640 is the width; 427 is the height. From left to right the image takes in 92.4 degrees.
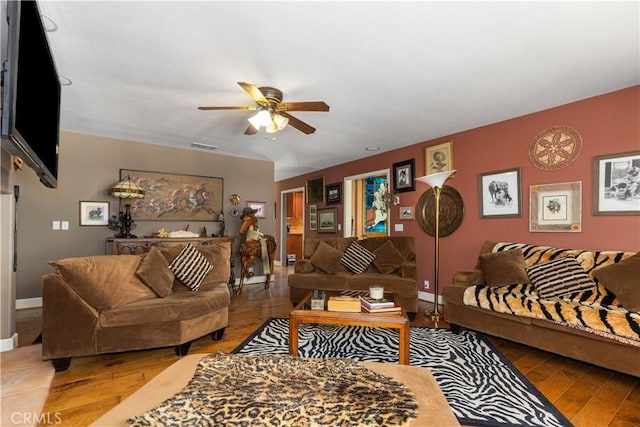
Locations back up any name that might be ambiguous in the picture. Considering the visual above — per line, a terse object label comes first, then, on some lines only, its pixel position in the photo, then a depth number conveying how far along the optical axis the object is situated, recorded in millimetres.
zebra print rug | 1772
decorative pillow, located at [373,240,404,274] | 3965
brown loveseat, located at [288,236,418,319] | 3590
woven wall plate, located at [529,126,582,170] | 3172
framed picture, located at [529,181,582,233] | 3139
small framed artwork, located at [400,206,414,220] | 4852
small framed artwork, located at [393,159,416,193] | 4805
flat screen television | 1234
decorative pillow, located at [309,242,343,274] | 4102
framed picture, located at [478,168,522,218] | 3605
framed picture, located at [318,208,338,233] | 6383
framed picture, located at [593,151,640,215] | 2775
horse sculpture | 5113
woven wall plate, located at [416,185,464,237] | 4230
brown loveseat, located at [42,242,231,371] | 2260
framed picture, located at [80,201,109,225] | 4357
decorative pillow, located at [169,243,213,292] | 2990
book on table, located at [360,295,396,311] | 2314
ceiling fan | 2599
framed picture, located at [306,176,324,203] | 6762
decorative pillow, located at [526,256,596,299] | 2588
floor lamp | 3483
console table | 4121
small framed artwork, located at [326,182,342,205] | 6266
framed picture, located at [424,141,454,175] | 4305
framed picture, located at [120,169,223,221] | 4719
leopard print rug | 1004
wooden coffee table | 2127
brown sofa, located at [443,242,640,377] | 2137
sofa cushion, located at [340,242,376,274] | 4035
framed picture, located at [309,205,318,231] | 6895
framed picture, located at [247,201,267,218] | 5836
